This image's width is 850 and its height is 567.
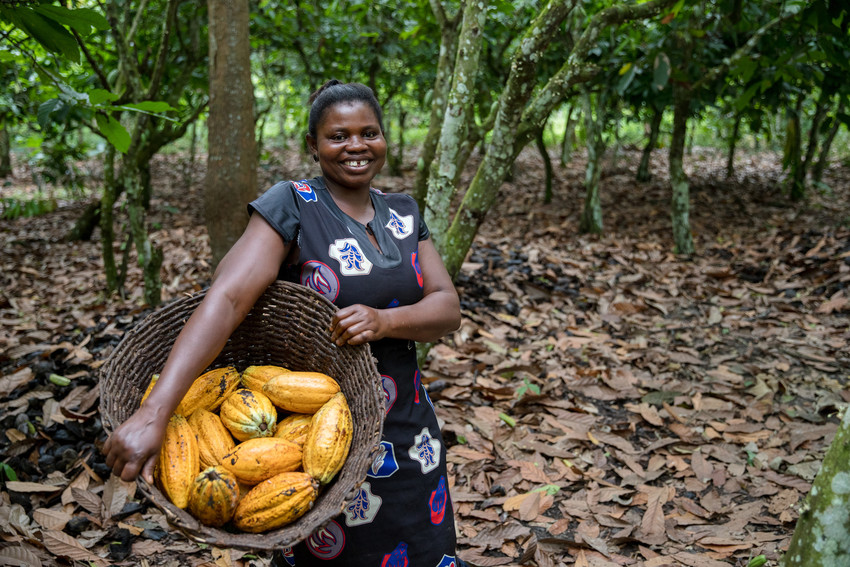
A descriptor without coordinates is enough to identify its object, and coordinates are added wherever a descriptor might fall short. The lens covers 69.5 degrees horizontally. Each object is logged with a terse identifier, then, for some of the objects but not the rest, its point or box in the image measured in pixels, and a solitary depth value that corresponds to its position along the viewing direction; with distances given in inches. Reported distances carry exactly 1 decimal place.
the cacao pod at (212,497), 46.1
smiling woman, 58.3
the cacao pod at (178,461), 46.8
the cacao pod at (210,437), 52.0
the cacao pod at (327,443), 50.4
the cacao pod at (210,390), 55.0
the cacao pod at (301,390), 56.2
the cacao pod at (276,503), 47.3
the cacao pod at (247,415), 55.2
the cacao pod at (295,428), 55.5
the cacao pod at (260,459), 50.9
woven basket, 45.1
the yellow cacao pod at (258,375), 59.3
